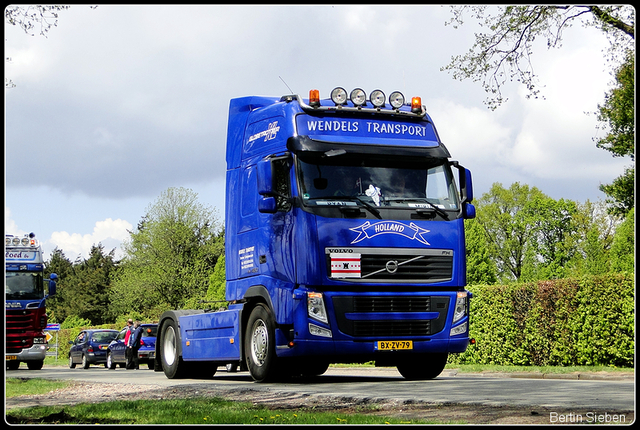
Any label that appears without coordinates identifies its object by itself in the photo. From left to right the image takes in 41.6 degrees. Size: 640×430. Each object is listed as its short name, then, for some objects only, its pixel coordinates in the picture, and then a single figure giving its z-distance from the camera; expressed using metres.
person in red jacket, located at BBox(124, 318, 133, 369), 27.85
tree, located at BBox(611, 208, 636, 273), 46.19
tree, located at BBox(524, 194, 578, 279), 69.44
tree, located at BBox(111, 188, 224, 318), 69.62
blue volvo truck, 12.32
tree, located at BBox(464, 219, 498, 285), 59.75
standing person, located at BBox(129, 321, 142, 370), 27.33
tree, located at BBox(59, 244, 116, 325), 90.00
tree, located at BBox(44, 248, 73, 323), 93.38
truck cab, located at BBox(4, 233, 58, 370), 25.48
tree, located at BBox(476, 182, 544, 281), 71.19
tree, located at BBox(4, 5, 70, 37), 13.30
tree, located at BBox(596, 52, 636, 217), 23.54
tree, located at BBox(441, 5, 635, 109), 17.91
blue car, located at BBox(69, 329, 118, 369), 33.94
